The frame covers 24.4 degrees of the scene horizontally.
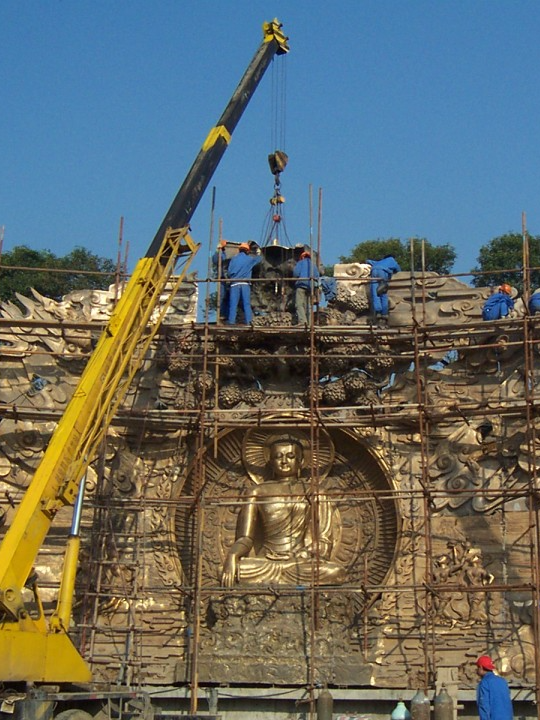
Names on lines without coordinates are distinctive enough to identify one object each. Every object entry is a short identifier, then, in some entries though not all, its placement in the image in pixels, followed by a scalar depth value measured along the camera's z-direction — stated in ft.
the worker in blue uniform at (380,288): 65.10
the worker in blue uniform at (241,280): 65.10
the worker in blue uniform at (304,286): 64.69
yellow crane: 44.11
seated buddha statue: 61.62
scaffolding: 57.47
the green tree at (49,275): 110.52
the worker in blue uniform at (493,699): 41.24
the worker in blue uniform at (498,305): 62.54
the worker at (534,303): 61.74
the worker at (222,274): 65.44
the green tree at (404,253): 111.75
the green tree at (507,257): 110.01
